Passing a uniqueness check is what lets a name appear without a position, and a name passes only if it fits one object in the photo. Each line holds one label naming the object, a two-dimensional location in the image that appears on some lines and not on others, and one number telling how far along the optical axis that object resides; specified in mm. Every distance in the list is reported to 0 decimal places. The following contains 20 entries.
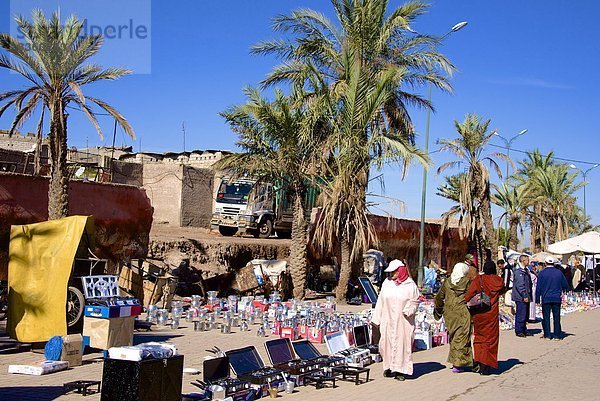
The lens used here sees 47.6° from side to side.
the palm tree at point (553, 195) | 44594
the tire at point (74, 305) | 10422
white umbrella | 27219
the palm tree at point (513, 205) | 38375
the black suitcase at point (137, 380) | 6277
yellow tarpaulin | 10242
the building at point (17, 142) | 35781
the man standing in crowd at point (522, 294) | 14735
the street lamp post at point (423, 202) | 26116
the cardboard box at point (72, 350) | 9117
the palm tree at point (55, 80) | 15828
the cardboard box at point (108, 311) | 9750
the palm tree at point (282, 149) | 19375
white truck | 28703
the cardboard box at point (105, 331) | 9844
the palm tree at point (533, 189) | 42469
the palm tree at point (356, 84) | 19219
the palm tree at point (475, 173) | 30047
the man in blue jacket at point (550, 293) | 14516
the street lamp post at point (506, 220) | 39250
